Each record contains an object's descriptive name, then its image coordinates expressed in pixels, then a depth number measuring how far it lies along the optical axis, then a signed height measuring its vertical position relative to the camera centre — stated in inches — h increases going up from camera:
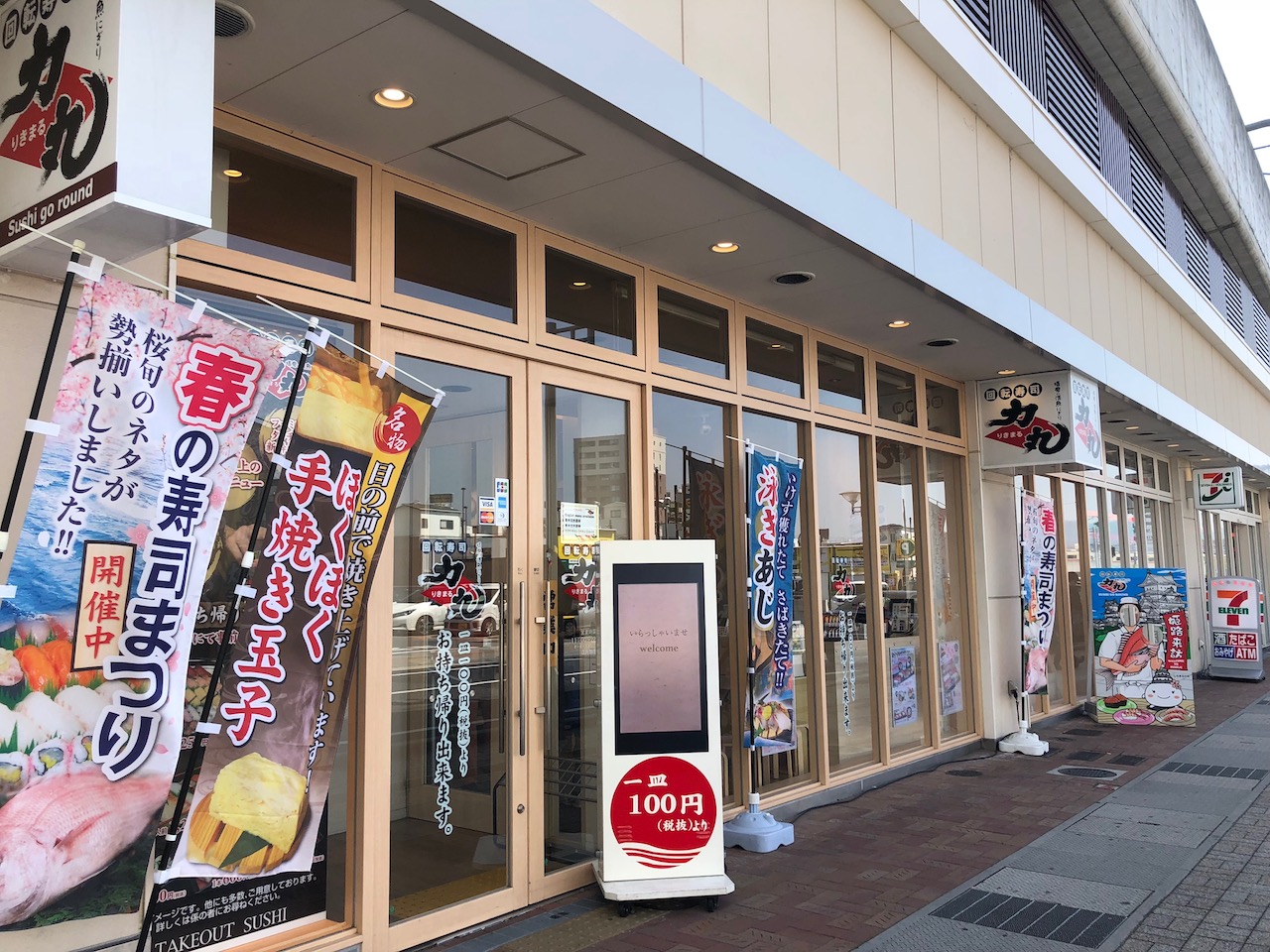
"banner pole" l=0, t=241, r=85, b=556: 97.1 +19.8
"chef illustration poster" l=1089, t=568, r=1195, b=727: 425.4 -36.8
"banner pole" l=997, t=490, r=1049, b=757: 366.0 -58.9
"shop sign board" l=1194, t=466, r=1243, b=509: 660.1 +56.1
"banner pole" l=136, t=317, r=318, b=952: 116.2 -12.0
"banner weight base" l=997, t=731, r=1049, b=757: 365.1 -64.1
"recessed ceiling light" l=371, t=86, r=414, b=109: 154.5 +77.9
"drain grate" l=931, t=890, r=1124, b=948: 180.4 -66.6
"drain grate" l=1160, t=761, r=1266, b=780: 323.0 -67.8
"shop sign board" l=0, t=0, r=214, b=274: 103.9 +51.5
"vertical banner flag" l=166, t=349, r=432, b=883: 125.2 -6.5
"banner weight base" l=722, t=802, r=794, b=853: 237.0 -62.1
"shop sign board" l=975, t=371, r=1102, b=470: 361.7 +57.8
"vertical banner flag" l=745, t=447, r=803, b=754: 241.3 -3.9
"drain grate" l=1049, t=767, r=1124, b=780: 324.2 -67.5
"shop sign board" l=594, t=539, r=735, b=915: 197.0 -29.7
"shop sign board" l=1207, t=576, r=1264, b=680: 596.1 -35.0
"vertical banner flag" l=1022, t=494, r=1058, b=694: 382.3 -5.1
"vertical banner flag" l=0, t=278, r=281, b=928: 102.7 -0.7
